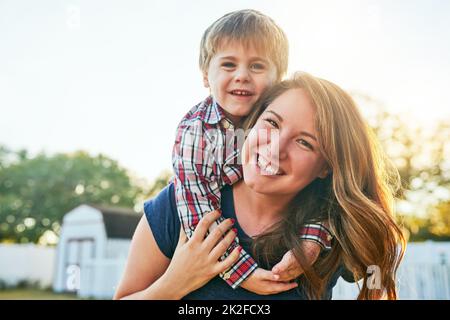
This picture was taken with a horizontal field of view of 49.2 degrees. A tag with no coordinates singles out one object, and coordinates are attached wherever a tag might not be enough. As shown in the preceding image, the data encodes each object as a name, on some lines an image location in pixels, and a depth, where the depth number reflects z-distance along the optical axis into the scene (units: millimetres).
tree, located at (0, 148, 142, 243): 7449
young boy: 1021
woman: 1024
